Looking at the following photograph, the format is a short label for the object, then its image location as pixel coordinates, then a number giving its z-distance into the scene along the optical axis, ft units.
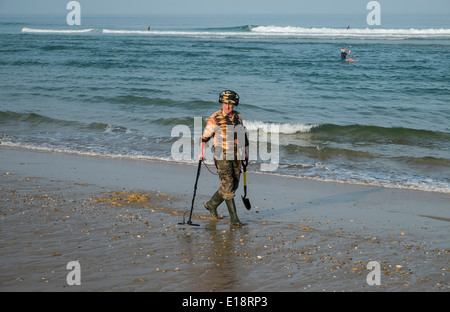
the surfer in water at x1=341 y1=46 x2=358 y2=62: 107.71
